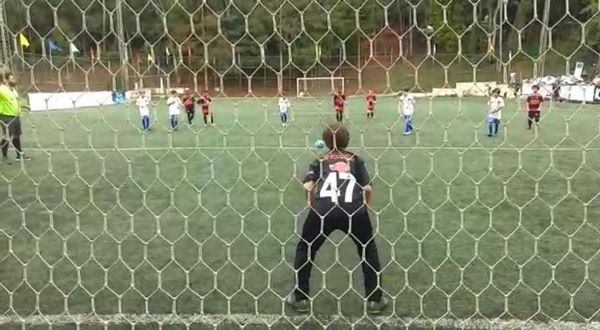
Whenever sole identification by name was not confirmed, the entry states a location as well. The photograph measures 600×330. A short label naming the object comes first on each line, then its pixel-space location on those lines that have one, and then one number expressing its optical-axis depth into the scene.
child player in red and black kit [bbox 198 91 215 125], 12.76
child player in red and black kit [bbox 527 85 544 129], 10.67
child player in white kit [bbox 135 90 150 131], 12.93
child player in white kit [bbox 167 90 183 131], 12.87
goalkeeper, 3.35
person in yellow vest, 8.00
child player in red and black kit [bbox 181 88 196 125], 13.71
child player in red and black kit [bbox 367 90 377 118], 12.11
